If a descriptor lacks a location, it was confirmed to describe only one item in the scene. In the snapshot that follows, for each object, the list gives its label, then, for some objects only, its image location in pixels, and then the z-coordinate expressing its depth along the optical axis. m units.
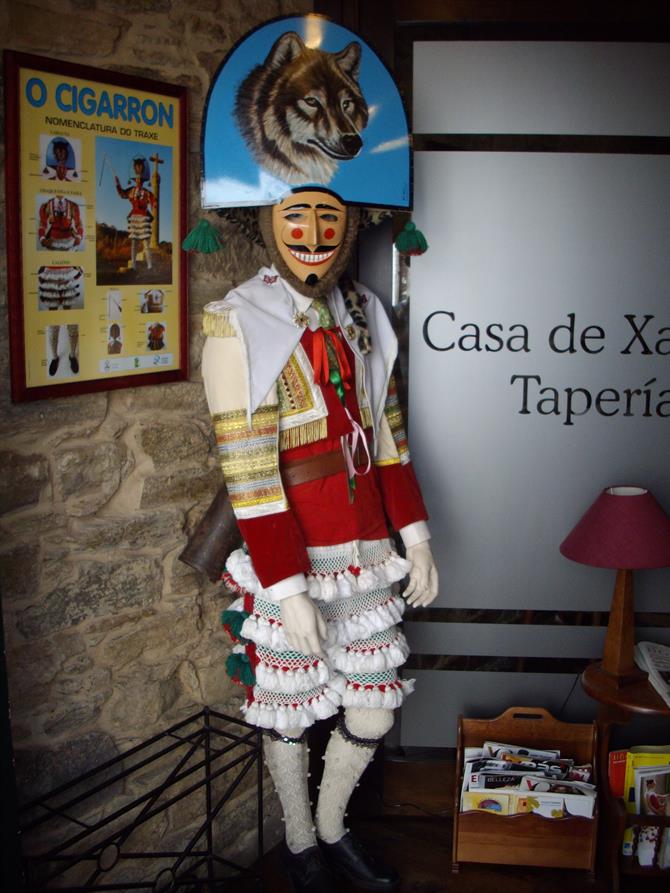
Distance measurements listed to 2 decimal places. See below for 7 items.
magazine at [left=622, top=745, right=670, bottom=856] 2.43
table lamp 2.30
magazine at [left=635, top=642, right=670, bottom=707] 2.40
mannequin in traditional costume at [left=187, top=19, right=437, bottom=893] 1.96
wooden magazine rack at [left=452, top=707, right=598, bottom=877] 2.42
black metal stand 1.93
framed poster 1.78
